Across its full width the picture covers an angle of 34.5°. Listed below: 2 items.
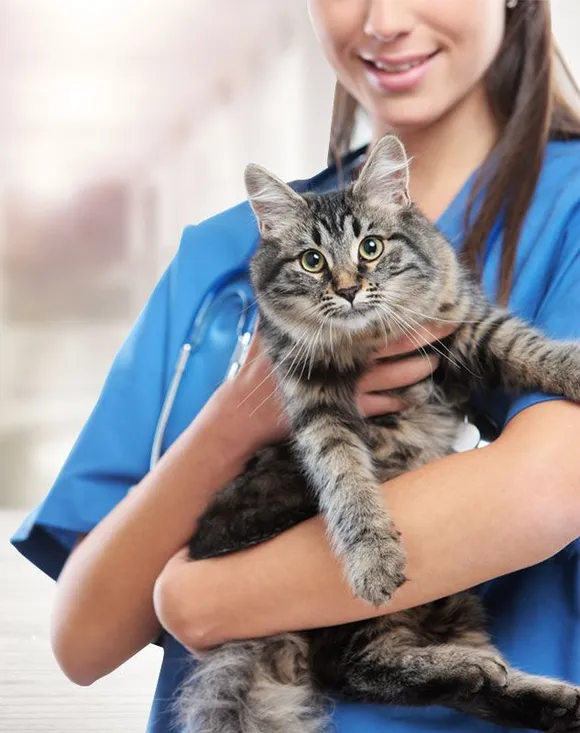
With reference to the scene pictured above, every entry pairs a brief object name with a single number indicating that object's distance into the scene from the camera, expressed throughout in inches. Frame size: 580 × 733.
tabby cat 46.4
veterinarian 44.4
